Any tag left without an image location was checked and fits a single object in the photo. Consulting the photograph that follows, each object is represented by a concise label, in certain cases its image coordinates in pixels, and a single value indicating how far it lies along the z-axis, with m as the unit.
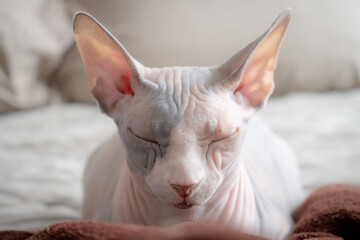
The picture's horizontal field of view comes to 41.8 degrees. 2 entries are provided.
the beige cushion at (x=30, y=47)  1.82
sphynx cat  0.71
